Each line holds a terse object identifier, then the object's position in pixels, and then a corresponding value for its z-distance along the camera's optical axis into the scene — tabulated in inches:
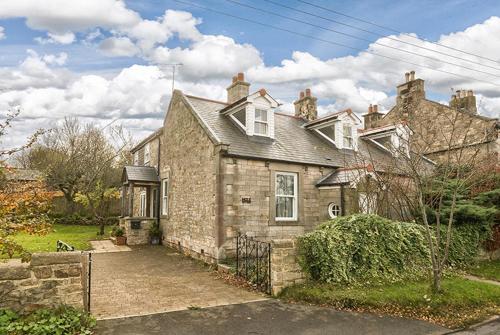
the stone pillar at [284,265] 331.9
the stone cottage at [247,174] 501.7
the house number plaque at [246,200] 504.4
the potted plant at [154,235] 725.3
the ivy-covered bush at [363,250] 344.8
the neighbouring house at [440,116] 740.6
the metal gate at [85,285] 257.3
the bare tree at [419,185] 318.7
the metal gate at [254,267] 351.6
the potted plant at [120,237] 712.4
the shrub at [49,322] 217.0
